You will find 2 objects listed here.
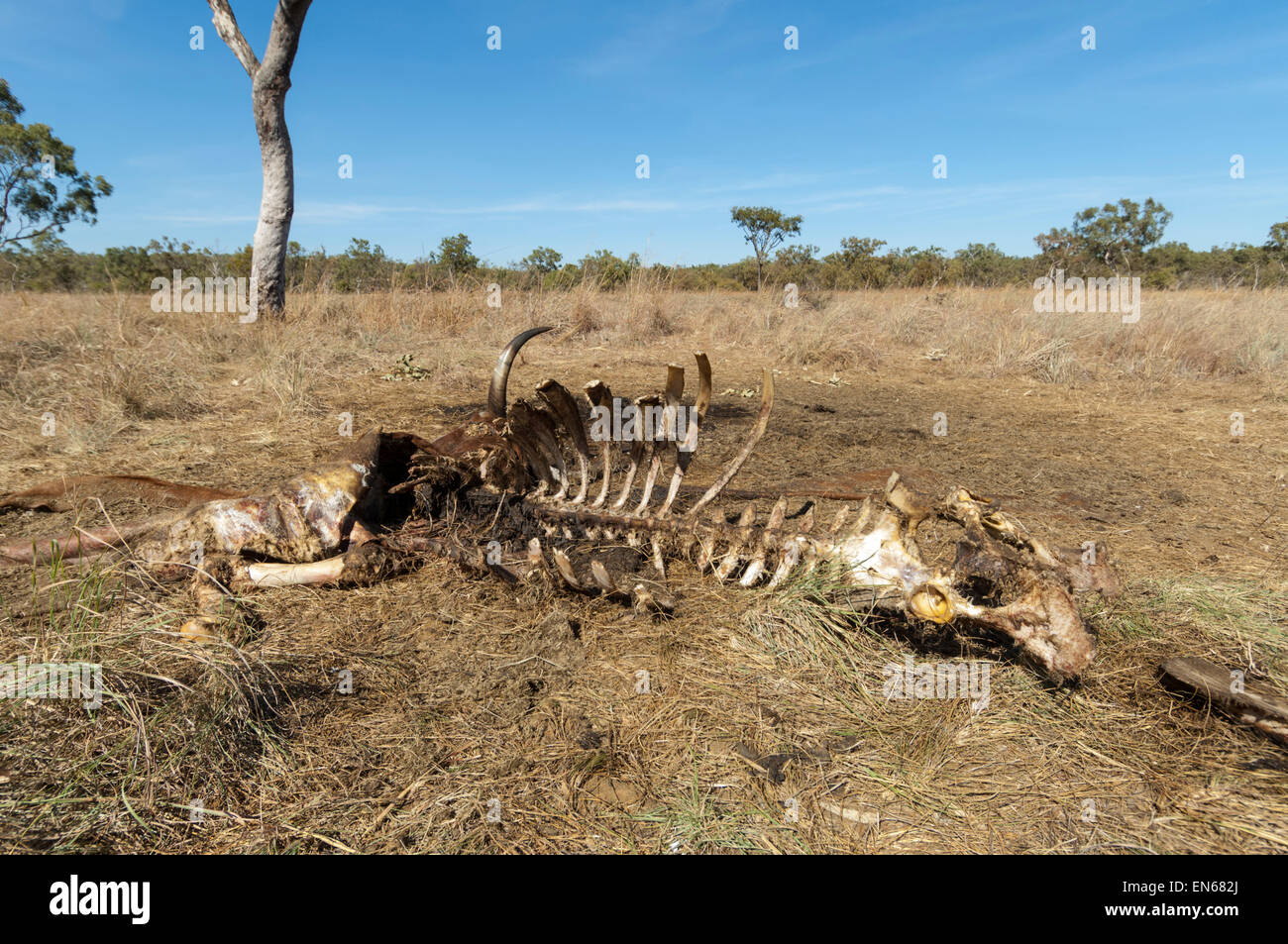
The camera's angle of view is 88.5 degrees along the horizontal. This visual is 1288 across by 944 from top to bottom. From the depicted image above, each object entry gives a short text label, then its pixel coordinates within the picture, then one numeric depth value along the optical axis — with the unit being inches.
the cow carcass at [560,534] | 91.4
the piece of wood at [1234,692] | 77.7
